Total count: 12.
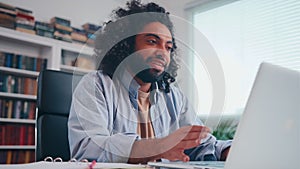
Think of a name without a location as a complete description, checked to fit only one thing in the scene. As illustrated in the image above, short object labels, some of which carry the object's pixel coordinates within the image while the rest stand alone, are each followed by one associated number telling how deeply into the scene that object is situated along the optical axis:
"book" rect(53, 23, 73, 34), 2.69
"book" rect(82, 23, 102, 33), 2.96
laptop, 0.42
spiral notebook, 0.50
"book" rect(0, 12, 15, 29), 2.41
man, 0.92
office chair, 1.18
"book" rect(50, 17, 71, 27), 2.69
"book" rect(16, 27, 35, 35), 2.48
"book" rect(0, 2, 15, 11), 2.45
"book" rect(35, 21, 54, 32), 2.61
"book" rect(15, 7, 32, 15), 2.53
